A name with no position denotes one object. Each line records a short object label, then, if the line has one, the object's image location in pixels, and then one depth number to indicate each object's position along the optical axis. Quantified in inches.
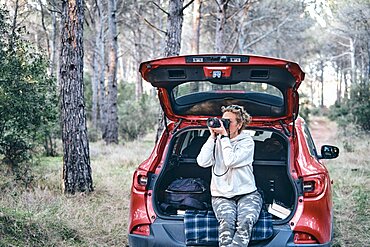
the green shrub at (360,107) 727.1
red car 167.0
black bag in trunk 188.5
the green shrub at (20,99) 326.0
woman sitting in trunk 166.4
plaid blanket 166.1
